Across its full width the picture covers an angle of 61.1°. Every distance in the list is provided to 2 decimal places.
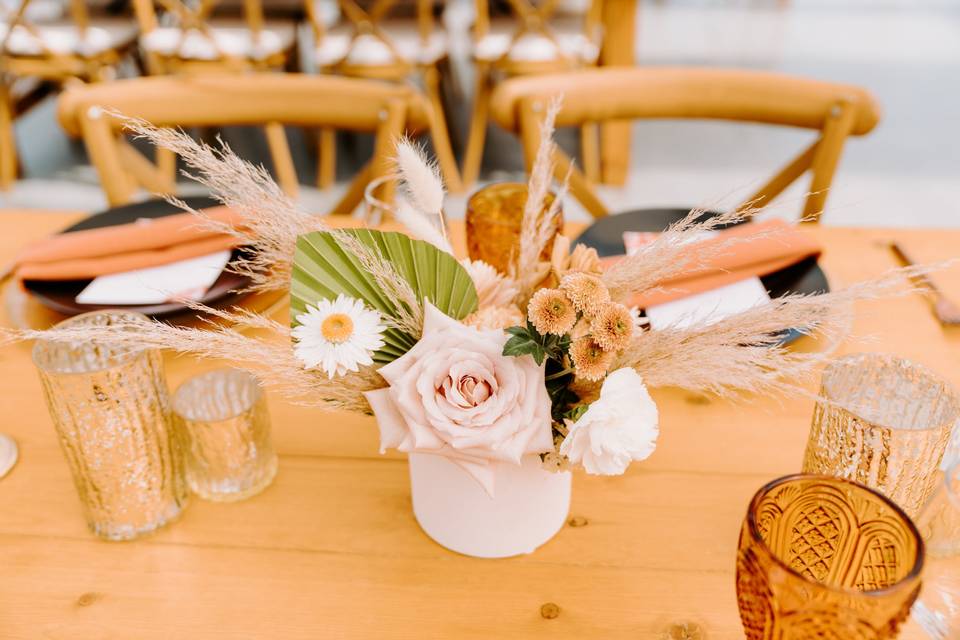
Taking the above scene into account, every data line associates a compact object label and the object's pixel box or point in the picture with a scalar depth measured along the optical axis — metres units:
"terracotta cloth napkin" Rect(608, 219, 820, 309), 0.86
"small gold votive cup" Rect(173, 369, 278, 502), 0.67
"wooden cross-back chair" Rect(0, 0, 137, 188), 2.84
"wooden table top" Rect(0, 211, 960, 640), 0.59
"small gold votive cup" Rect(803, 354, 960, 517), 0.58
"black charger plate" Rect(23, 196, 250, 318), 0.87
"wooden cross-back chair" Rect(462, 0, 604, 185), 2.75
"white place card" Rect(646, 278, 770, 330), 0.84
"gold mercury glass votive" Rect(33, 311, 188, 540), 0.60
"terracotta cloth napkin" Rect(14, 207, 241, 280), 0.92
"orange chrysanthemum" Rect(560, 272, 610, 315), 0.47
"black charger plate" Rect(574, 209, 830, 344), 0.91
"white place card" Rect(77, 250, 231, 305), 0.90
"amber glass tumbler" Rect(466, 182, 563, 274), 0.83
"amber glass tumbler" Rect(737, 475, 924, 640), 0.43
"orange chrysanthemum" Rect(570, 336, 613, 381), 0.47
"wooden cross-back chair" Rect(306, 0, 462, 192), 2.78
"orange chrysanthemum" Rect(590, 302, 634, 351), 0.47
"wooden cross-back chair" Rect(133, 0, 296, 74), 2.79
